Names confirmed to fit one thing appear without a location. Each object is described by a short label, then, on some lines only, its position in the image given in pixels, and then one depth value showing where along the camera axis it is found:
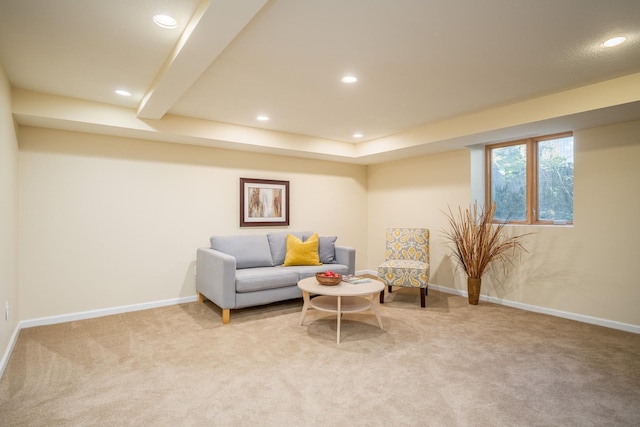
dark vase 4.29
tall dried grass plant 4.23
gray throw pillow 4.73
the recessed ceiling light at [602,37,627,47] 2.20
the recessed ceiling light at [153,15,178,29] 1.97
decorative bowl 3.35
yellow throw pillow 4.47
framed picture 4.88
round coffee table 3.14
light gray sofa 3.61
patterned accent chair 4.21
